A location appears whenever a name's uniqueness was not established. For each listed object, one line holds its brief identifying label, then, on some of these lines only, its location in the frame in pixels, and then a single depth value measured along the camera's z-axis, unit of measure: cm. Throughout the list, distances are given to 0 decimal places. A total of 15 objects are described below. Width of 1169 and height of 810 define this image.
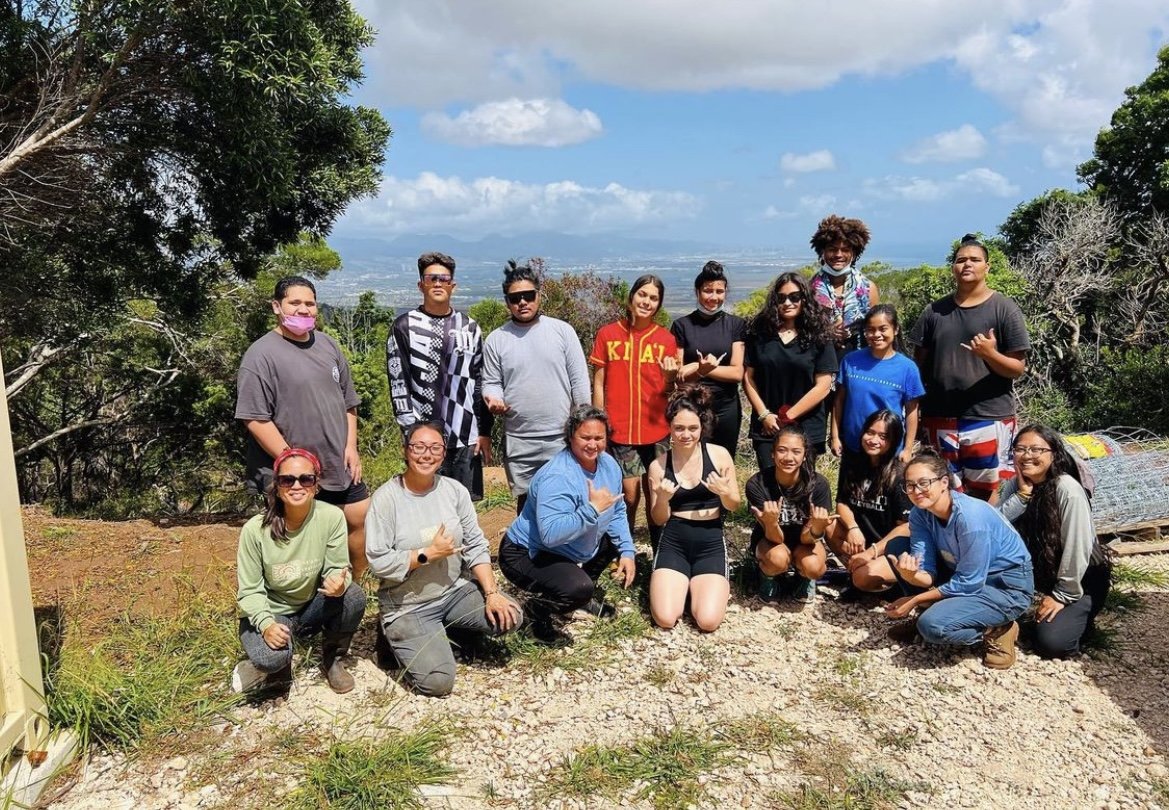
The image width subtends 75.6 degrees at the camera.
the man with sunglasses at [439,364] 413
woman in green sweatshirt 329
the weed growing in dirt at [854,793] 290
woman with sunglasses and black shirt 441
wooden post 282
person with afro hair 464
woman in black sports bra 427
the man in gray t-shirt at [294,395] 367
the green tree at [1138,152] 1574
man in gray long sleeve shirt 425
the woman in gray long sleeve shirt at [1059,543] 377
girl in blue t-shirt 432
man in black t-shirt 424
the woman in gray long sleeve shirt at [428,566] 352
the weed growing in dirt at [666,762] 298
